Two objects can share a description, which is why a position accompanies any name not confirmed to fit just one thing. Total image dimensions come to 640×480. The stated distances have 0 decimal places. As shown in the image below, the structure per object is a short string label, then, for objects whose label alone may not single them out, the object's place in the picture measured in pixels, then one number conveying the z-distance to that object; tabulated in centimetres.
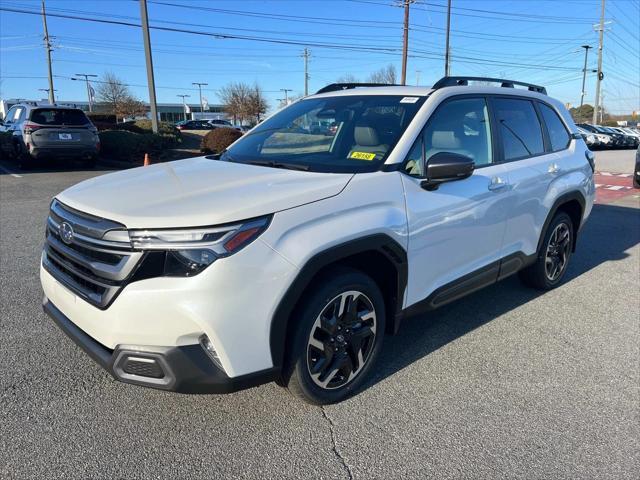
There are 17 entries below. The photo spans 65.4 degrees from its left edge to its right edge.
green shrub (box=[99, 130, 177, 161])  1622
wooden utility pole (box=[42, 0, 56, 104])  3803
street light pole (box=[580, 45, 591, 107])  5588
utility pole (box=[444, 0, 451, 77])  3111
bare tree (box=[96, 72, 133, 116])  6362
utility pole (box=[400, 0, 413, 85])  2731
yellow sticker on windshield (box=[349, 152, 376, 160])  312
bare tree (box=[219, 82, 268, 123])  6362
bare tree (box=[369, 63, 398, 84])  5325
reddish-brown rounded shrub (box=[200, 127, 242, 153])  1856
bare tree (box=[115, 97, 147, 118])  6094
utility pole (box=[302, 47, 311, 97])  7444
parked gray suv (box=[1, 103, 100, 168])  1247
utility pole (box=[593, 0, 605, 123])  4497
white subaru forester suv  227
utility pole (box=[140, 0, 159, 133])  1681
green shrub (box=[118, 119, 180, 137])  2146
